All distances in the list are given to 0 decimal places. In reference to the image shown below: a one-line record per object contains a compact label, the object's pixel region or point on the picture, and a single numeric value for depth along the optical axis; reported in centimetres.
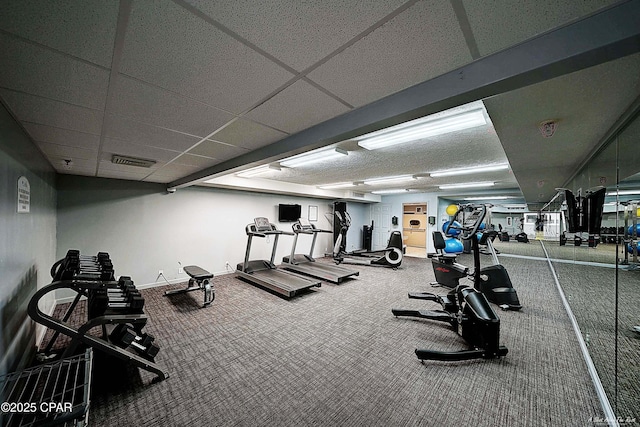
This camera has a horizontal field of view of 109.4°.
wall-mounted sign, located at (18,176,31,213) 197
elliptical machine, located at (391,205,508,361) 236
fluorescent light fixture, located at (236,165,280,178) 431
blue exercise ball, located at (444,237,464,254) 711
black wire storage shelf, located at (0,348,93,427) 104
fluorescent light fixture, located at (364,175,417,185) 512
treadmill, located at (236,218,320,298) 435
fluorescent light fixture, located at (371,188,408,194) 780
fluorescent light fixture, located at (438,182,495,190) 592
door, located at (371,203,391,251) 958
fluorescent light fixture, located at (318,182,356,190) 623
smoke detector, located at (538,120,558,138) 181
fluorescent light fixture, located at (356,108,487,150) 202
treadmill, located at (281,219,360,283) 532
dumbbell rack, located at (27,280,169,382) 182
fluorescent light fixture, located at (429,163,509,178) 391
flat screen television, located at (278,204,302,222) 703
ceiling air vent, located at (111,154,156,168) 275
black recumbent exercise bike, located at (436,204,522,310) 315
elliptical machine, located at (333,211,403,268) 667
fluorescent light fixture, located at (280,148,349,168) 312
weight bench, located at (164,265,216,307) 388
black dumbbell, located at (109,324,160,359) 215
